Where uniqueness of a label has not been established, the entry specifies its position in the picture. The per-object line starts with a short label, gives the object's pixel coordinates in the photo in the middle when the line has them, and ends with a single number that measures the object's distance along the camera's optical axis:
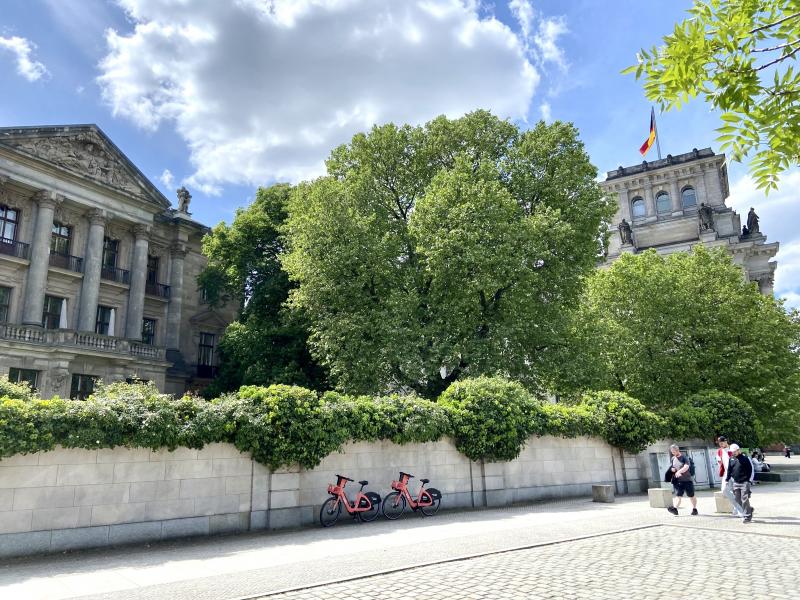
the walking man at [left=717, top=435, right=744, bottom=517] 14.61
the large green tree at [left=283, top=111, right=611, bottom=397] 24.00
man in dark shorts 15.92
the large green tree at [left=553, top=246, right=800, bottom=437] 30.98
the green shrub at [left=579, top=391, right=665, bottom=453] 21.30
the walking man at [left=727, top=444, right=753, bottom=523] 14.19
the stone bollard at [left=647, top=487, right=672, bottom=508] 16.70
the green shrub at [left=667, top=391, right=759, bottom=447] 24.09
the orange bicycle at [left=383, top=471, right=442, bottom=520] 15.52
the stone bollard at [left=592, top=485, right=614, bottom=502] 18.78
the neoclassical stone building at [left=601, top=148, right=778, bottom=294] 64.56
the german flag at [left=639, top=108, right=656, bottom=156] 60.35
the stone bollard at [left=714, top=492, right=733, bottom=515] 15.87
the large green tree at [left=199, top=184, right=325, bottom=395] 32.28
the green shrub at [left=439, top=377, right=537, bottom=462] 17.56
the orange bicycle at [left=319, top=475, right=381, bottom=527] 14.27
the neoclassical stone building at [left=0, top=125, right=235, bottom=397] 32.66
